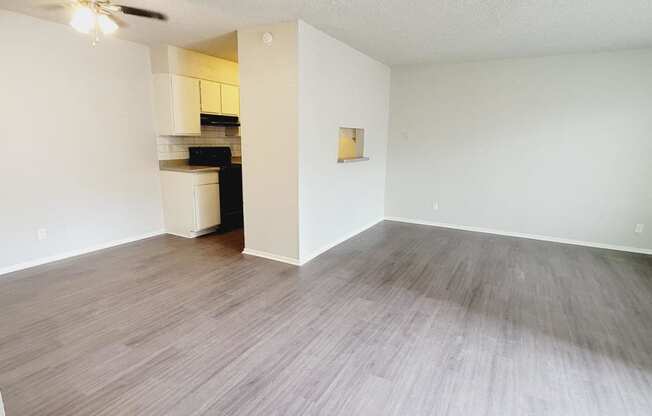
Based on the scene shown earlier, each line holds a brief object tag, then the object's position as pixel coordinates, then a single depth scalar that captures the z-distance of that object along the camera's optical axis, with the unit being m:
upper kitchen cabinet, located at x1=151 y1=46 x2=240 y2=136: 4.39
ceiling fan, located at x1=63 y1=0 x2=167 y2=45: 2.48
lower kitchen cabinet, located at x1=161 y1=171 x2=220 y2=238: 4.54
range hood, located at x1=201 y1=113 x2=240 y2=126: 4.95
